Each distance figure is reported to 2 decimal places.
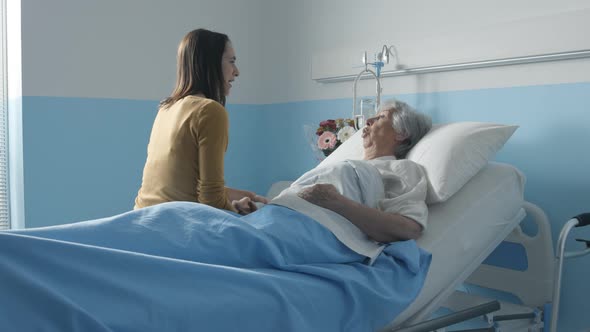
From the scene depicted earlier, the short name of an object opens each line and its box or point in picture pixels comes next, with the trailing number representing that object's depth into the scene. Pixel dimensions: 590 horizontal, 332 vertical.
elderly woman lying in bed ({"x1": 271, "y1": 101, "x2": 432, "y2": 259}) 1.73
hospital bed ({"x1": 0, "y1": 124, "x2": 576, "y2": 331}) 1.09
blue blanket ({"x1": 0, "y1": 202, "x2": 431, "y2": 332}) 1.04
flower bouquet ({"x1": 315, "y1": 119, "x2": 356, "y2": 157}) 2.64
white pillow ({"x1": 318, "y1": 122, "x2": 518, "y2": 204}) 1.89
